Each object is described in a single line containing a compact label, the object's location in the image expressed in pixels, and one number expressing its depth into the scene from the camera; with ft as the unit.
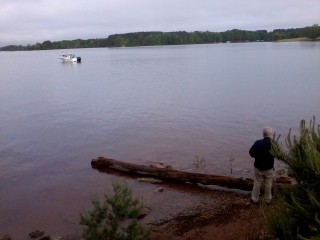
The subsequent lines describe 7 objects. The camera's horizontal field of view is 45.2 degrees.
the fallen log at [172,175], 42.37
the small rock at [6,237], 36.83
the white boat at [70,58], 347.60
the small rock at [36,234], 37.67
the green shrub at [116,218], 24.93
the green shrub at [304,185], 17.51
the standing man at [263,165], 34.30
